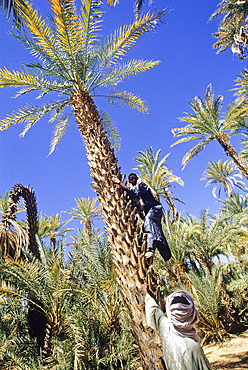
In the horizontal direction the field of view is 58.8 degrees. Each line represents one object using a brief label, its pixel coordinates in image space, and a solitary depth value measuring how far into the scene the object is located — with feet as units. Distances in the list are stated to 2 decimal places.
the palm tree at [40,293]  16.98
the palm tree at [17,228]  18.40
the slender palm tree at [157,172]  56.44
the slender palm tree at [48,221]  59.64
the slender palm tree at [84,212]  74.33
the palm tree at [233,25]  50.09
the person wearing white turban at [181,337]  5.73
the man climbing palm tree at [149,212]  10.28
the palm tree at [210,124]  51.53
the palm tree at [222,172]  83.92
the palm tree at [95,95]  9.40
